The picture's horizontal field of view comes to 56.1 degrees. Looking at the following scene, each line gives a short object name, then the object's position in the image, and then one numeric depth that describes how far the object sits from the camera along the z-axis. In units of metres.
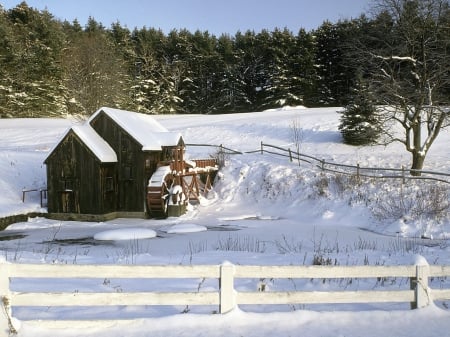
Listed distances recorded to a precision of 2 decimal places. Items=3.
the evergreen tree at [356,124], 33.59
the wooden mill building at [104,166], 24.17
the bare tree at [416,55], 22.77
